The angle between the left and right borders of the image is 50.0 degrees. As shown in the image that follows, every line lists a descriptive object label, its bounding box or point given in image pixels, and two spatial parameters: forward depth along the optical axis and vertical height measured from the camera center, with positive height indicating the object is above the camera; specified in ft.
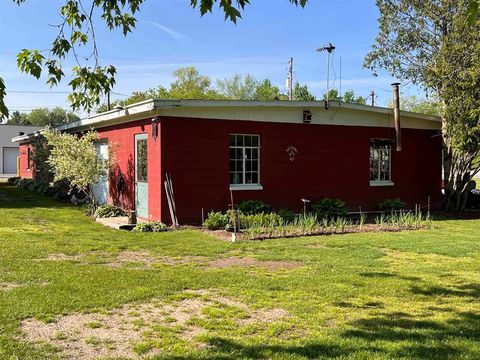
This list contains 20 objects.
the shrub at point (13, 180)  98.57 -2.30
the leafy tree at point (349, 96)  203.36 +29.44
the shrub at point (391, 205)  52.90 -3.65
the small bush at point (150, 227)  39.50 -4.48
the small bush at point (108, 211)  48.02 -4.02
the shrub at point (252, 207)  44.39 -3.26
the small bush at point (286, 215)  43.34 -3.87
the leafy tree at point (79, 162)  49.03 +0.66
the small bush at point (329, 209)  47.93 -3.70
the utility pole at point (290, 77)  137.69 +26.81
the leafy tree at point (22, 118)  333.99 +33.38
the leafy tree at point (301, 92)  193.46 +29.86
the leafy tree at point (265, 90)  203.62 +31.72
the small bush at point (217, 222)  39.75 -4.08
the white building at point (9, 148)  162.49 +6.71
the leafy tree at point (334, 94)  174.09 +26.03
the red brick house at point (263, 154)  42.65 +1.41
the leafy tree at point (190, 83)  196.65 +33.64
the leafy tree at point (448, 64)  49.21 +10.84
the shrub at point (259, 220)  39.02 -3.94
